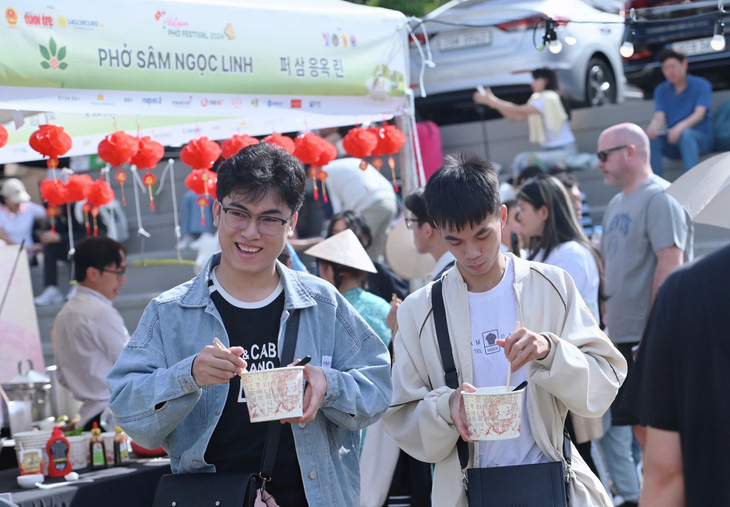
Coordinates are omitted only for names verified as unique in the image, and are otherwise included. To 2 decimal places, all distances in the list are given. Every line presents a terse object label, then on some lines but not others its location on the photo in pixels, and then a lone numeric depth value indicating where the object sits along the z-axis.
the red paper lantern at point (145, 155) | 5.78
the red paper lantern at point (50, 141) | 5.24
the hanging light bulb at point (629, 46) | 6.66
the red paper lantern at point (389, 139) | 6.17
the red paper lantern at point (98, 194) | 7.33
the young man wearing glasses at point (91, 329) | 5.88
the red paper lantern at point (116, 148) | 5.59
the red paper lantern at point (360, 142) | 6.12
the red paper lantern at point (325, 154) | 6.12
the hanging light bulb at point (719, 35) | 6.56
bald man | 5.87
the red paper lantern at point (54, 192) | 7.01
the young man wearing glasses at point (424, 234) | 4.75
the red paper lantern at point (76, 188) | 7.13
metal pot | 5.41
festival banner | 4.60
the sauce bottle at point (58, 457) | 4.54
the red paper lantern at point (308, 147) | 6.03
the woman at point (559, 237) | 5.26
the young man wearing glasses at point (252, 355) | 2.68
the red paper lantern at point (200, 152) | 5.79
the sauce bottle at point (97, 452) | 4.72
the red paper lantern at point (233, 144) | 5.82
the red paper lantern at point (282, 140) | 5.83
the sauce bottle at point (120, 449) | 4.75
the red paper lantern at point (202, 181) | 5.97
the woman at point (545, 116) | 9.89
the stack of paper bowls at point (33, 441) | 4.63
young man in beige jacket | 2.94
